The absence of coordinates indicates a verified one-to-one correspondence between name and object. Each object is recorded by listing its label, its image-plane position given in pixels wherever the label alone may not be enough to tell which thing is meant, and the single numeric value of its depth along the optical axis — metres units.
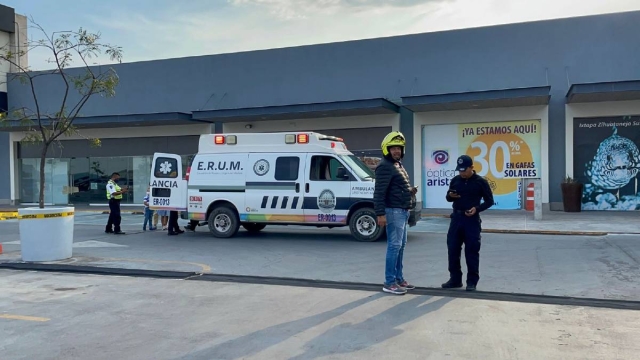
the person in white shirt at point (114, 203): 14.57
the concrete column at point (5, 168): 28.58
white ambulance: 12.48
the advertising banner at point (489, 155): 20.08
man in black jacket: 7.20
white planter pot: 9.95
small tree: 10.69
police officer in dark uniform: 7.23
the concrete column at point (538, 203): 16.45
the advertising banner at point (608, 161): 19.09
